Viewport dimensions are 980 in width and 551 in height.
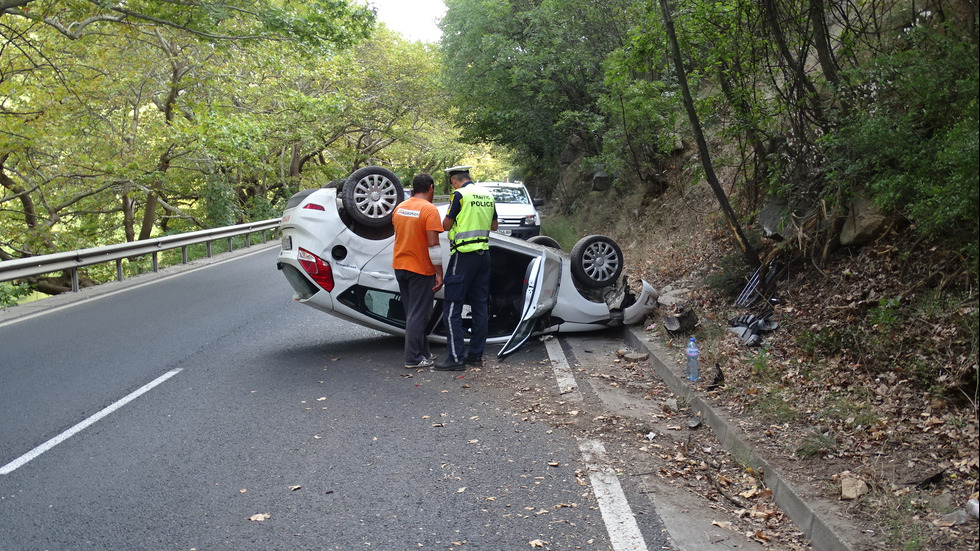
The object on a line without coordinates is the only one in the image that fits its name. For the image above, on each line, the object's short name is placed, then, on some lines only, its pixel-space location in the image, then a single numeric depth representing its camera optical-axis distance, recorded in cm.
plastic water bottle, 678
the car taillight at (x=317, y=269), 798
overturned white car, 803
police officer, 786
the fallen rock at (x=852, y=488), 433
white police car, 1769
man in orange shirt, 775
